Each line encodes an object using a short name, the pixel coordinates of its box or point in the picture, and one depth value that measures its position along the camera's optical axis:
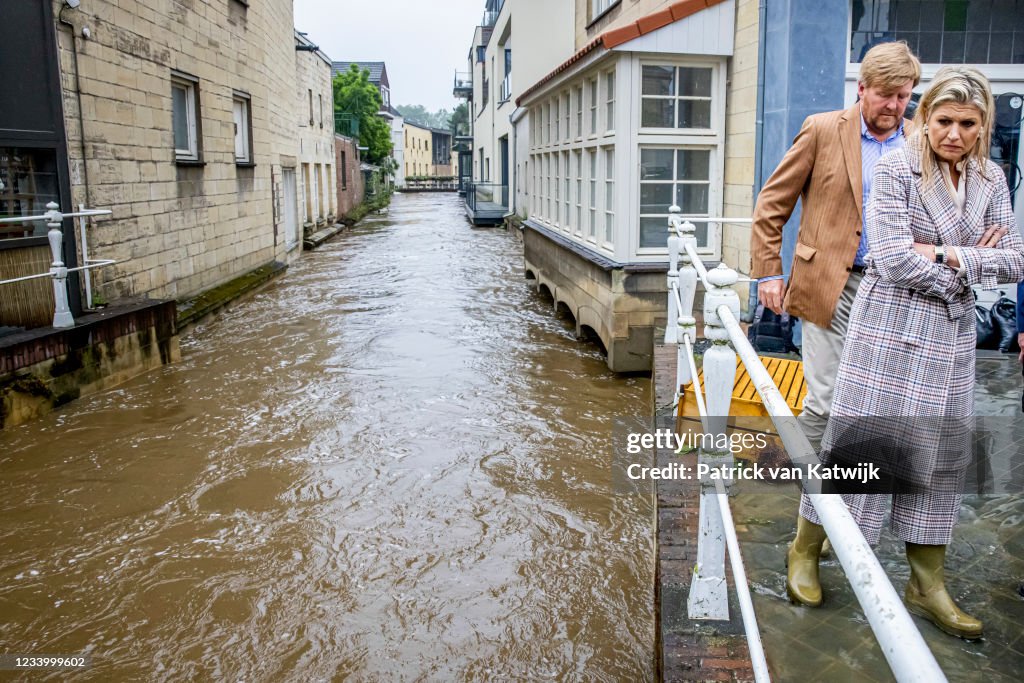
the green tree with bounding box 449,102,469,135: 91.30
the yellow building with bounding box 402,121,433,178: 74.28
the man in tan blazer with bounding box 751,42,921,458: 2.91
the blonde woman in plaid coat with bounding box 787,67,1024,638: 2.48
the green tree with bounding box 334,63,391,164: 38.97
